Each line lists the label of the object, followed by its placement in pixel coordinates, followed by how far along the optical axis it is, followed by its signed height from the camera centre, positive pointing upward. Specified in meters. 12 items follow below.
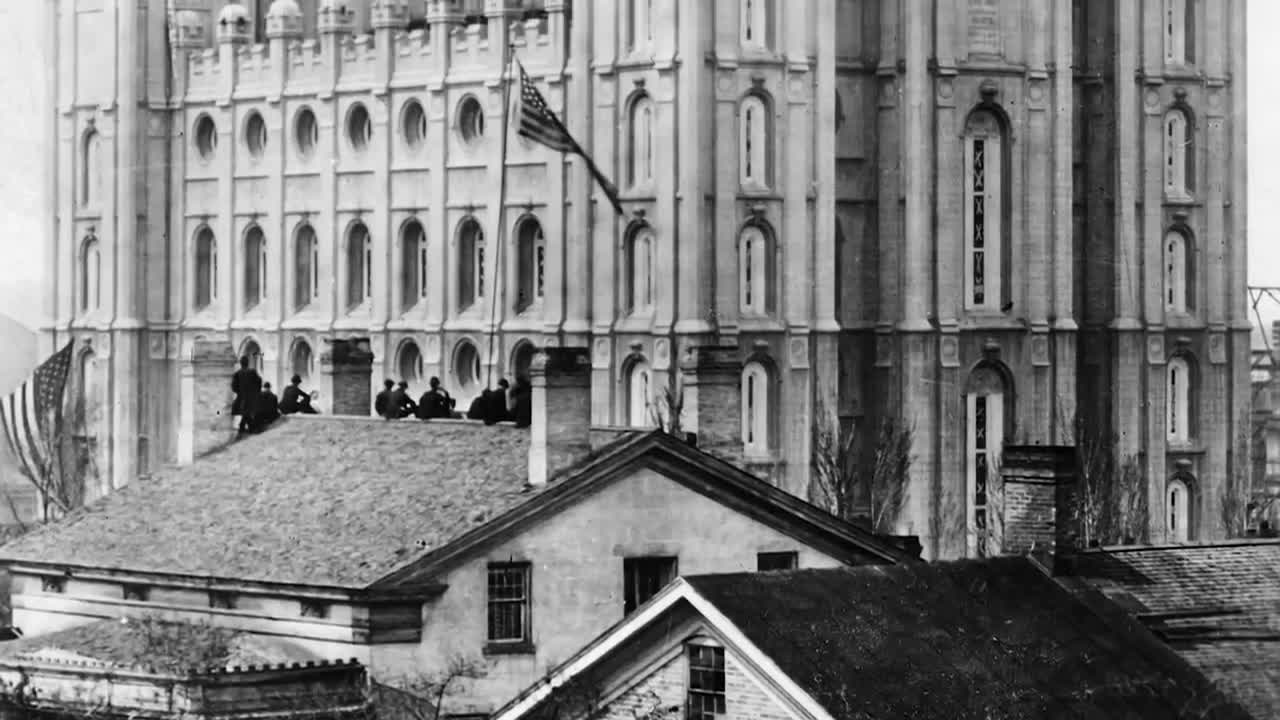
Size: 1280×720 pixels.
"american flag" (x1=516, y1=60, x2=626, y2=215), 93.06 +5.38
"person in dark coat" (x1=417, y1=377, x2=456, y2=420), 67.19 -0.56
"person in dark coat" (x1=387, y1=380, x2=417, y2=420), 68.06 -0.58
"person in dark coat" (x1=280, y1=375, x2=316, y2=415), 70.75 -0.52
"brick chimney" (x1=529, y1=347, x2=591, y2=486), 55.81 -0.54
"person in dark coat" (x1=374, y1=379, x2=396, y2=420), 67.94 -0.53
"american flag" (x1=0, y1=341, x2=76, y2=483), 115.44 -1.01
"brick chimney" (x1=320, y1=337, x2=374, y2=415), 67.12 -0.13
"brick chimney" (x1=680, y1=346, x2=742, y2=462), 58.97 -0.47
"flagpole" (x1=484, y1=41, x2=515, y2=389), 101.88 +3.51
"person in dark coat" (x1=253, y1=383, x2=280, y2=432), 64.44 -0.62
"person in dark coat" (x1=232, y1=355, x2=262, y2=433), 64.56 -0.37
